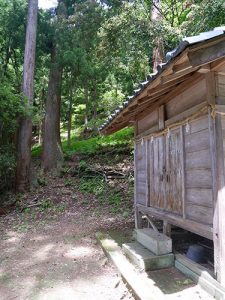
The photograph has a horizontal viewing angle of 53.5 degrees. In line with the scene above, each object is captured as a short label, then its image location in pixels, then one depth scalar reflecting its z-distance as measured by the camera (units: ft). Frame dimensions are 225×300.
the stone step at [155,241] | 11.88
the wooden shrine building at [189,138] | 7.86
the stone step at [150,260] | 11.41
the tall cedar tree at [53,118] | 33.21
